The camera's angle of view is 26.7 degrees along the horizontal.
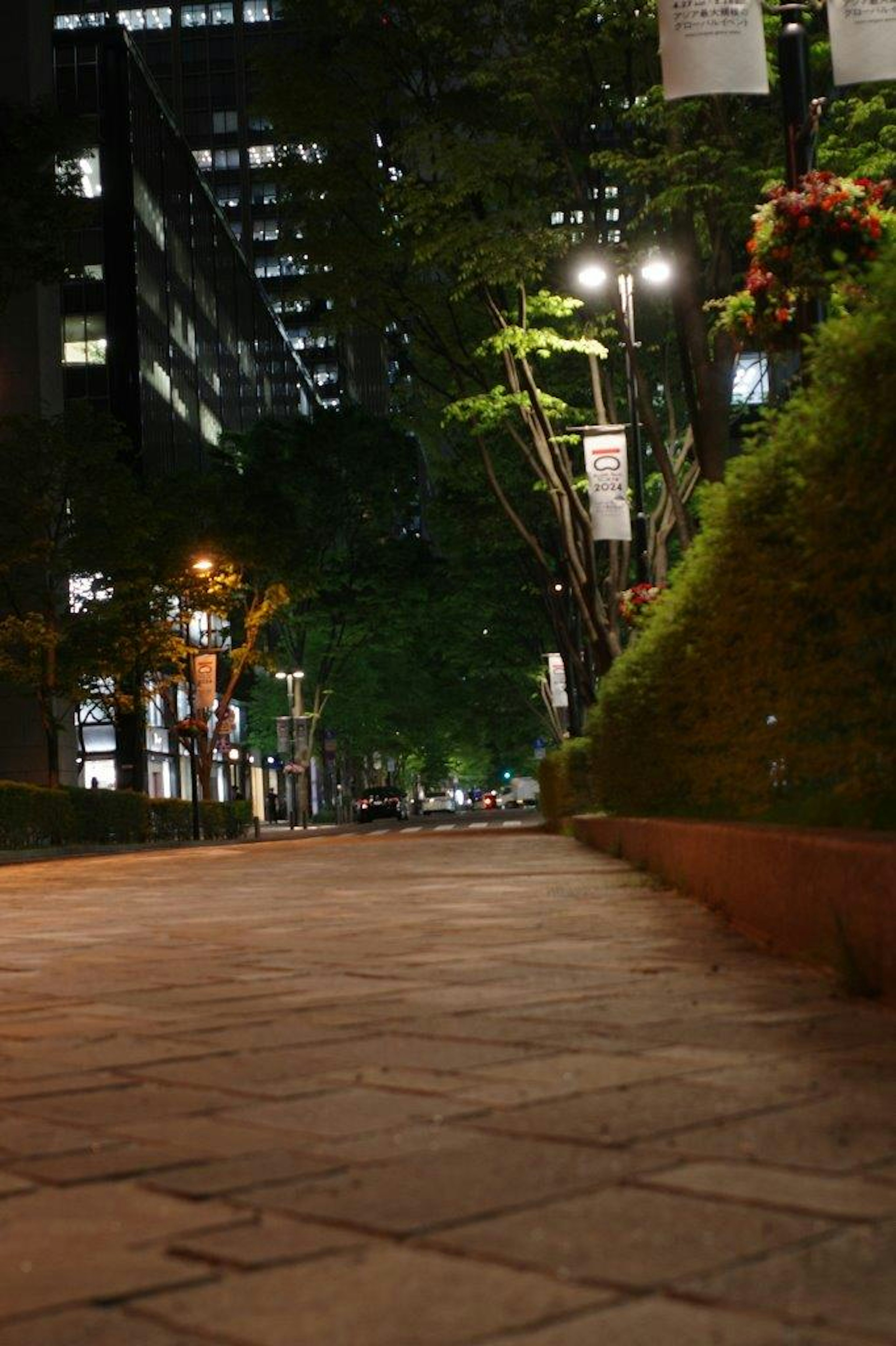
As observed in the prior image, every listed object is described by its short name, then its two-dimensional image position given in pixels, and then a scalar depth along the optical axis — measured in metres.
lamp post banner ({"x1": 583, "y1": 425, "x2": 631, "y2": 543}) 23.23
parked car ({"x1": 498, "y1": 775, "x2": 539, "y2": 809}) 101.50
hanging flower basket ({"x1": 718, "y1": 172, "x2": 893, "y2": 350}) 12.05
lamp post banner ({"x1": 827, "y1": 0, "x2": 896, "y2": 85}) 12.88
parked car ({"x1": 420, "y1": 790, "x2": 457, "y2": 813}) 100.88
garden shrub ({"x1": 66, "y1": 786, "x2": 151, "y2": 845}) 40.66
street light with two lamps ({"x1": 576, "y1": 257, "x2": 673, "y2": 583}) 22.06
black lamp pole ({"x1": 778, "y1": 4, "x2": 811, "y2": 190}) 12.74
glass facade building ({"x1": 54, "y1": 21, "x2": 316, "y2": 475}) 68.38
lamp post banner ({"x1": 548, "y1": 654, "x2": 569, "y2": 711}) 48.31
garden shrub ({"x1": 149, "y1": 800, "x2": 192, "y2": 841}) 49.19
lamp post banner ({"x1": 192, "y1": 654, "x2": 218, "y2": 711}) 48.75
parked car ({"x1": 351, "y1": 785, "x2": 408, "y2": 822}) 76.31
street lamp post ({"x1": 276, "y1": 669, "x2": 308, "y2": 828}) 60.25
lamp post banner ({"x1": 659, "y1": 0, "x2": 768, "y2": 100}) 13.69
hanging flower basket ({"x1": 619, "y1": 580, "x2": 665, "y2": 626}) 21.52
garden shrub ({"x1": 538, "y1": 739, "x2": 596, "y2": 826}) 26.95
